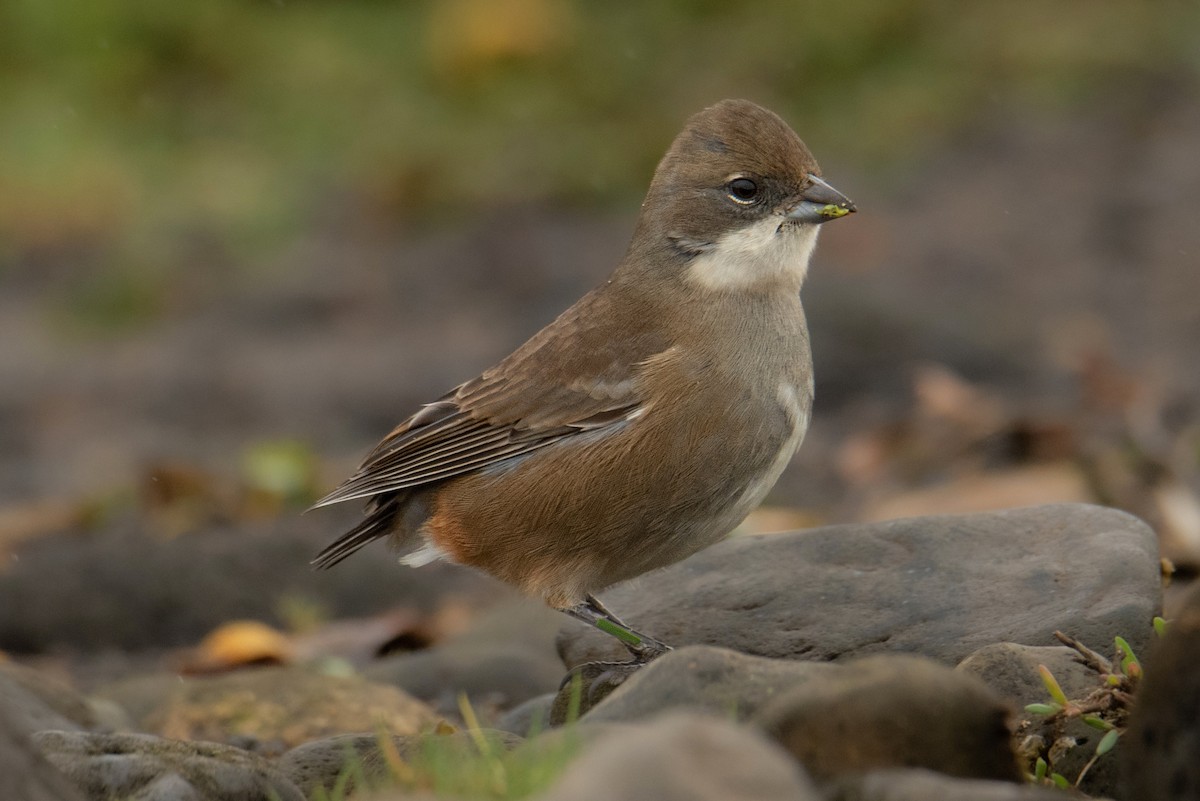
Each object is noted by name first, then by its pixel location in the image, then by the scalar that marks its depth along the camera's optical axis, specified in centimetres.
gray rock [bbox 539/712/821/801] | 544
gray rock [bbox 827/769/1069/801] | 586
